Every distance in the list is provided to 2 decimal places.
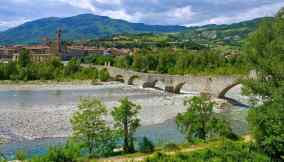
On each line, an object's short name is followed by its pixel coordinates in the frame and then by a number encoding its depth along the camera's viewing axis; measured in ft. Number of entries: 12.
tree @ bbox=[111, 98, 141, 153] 75.97
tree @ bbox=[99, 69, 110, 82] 302.45
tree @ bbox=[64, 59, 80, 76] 323.57
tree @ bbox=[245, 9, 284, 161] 68.13
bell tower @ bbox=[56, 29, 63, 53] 520.63
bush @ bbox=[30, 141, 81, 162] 62.69
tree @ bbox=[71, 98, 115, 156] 74.02
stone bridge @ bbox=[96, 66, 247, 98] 191.31
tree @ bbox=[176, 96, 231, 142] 83.87
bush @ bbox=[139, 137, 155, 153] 74.23
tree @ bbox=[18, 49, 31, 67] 339.98
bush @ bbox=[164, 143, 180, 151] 75.82
